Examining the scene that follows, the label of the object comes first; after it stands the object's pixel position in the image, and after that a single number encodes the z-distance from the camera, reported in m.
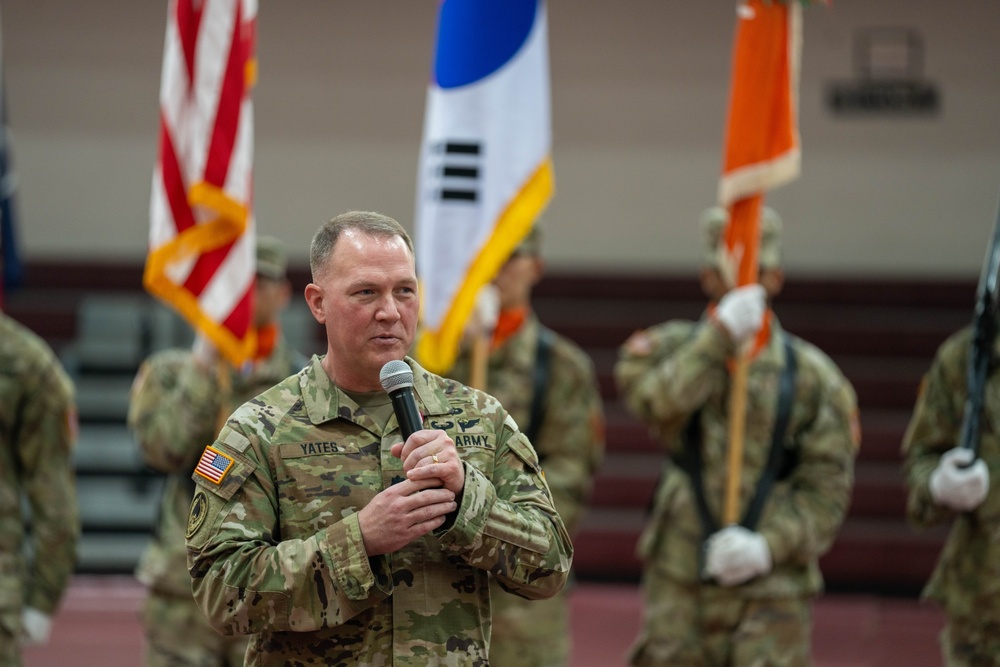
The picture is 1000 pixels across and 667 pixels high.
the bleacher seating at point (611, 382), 17.11
